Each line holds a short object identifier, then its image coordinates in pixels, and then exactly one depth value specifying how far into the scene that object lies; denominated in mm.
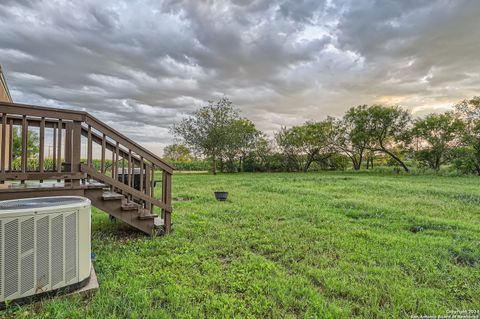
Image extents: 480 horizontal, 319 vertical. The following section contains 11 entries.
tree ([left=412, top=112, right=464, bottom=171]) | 17750
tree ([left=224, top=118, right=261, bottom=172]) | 19594
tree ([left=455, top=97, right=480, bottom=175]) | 16844
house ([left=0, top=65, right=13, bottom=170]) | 5407
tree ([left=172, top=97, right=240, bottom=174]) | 19391
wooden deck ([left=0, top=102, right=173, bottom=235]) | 2580
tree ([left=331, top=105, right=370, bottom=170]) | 19109
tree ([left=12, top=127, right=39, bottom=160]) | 13285
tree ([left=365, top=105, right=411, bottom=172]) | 18484
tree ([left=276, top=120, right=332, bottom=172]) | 21344
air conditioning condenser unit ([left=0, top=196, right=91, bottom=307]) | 1665
